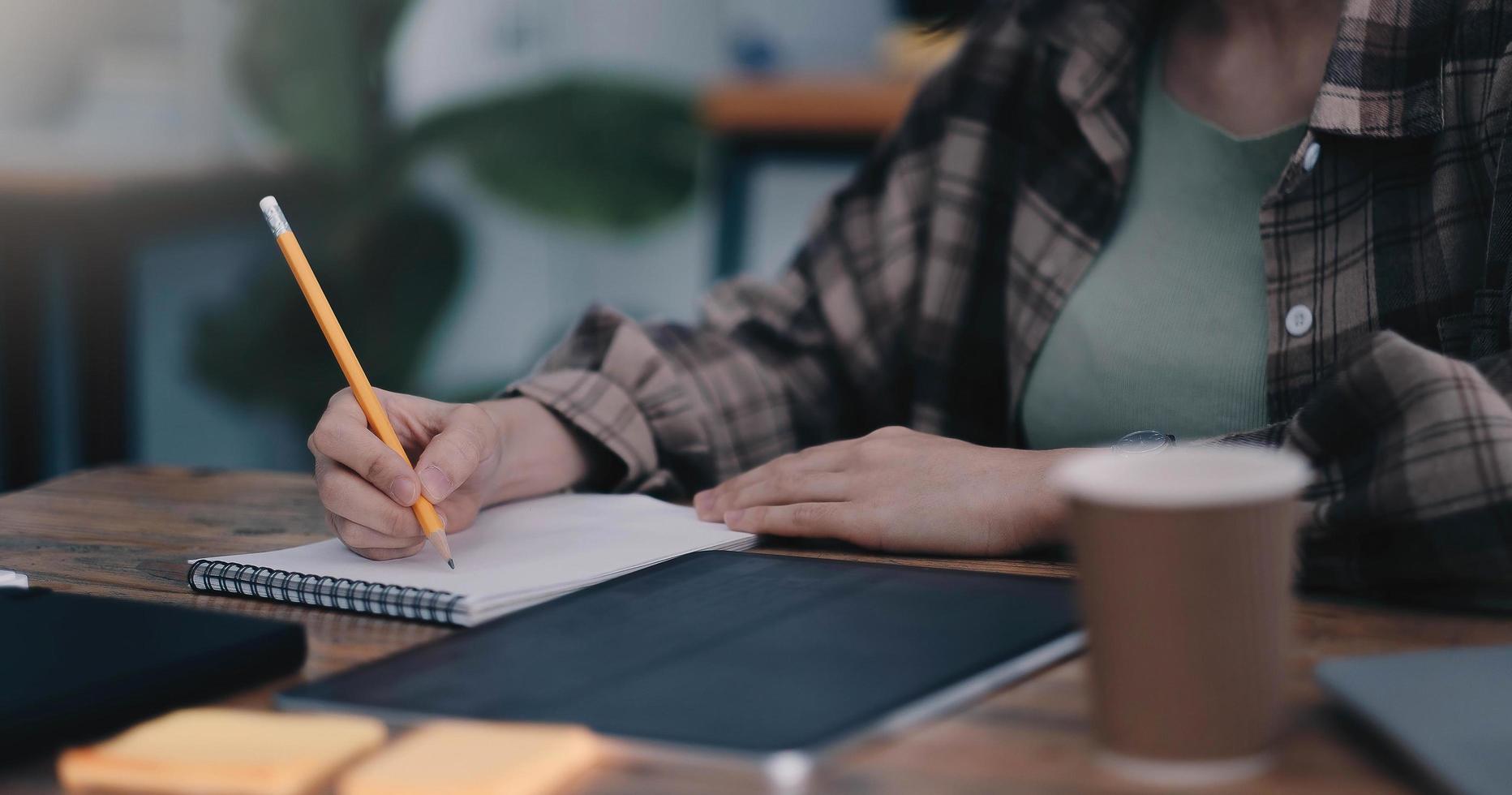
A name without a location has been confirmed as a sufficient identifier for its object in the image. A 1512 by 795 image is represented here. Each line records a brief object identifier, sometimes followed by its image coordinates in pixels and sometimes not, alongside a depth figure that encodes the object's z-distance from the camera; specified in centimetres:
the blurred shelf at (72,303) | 273
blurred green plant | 329
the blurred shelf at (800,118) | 351
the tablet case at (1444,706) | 108
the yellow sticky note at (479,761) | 110
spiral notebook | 128
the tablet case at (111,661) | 115
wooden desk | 111
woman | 129
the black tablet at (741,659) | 114
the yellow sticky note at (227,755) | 111
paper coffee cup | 107
